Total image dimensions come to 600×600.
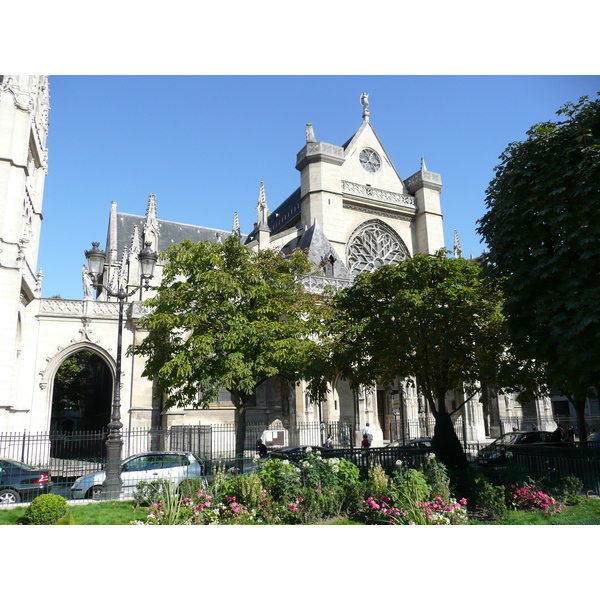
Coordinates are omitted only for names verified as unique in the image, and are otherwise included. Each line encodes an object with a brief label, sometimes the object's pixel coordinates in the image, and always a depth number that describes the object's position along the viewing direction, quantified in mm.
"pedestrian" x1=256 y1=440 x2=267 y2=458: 17297
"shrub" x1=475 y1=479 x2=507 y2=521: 8359
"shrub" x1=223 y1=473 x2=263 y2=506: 8211
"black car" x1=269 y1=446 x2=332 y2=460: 11744
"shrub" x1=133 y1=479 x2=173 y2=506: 8500
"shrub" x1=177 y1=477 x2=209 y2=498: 8588
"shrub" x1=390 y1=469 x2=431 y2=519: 7637
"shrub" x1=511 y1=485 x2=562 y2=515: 8812
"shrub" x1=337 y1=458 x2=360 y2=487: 9297
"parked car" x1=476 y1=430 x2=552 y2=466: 15320
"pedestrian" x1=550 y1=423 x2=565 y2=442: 18359
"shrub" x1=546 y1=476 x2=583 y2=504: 9477
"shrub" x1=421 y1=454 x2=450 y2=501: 8123
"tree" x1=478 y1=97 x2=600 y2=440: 8578
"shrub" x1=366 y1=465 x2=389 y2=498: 8398
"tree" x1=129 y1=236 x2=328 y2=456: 14094
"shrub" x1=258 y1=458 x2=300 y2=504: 8516
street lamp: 10749
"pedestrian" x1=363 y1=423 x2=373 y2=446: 20816
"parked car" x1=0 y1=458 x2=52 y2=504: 11219
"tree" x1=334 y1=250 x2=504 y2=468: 12375
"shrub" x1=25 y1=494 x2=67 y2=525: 7934
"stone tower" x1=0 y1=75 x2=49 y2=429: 18734
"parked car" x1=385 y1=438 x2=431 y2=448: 17656
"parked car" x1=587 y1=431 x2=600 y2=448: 14459
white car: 11719
